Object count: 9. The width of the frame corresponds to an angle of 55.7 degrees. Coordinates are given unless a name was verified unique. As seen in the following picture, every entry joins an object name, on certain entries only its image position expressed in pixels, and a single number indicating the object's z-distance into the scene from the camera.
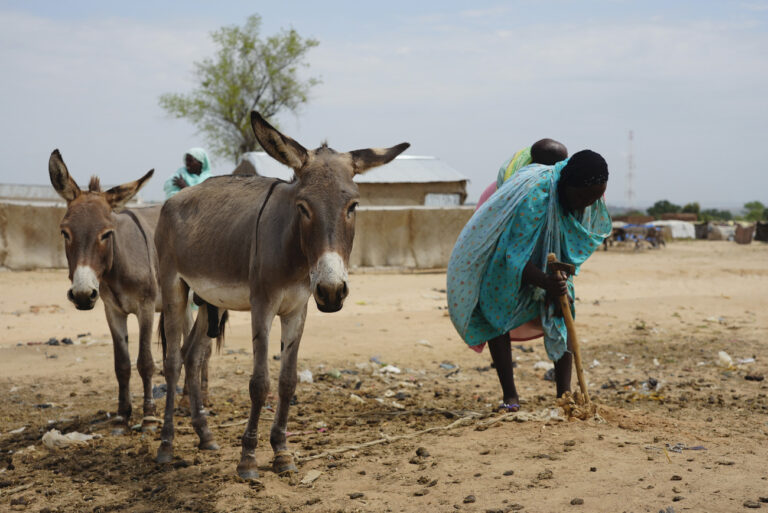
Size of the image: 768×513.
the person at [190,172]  8.08
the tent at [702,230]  38.03
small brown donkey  5.23
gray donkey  3.84
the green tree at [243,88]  40.19
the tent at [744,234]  33.19
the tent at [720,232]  36.66
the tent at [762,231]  34.53
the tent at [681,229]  37.80
